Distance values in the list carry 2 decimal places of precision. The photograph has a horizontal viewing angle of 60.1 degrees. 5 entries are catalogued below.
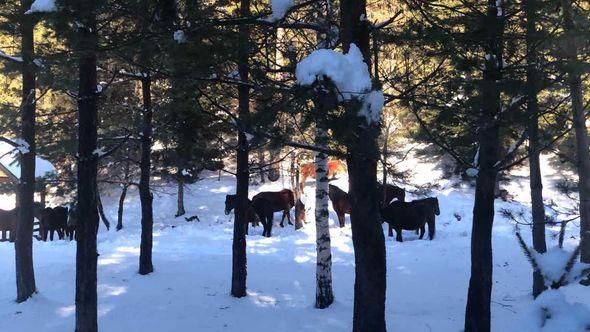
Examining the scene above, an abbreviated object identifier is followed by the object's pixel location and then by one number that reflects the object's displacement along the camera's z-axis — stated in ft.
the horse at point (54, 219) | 72.64
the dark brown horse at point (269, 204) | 63.82
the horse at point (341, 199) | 65.62
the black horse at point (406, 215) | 56.29
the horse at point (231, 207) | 71.56
